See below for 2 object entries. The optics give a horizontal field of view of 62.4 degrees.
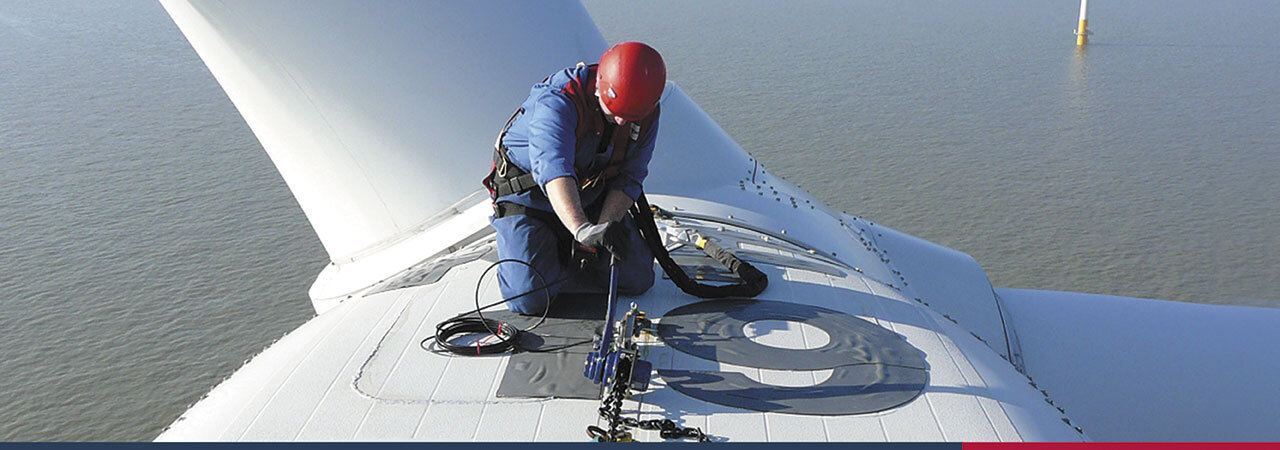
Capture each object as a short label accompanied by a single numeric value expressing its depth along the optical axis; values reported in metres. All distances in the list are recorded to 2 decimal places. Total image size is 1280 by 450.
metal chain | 3.57
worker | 4.28
